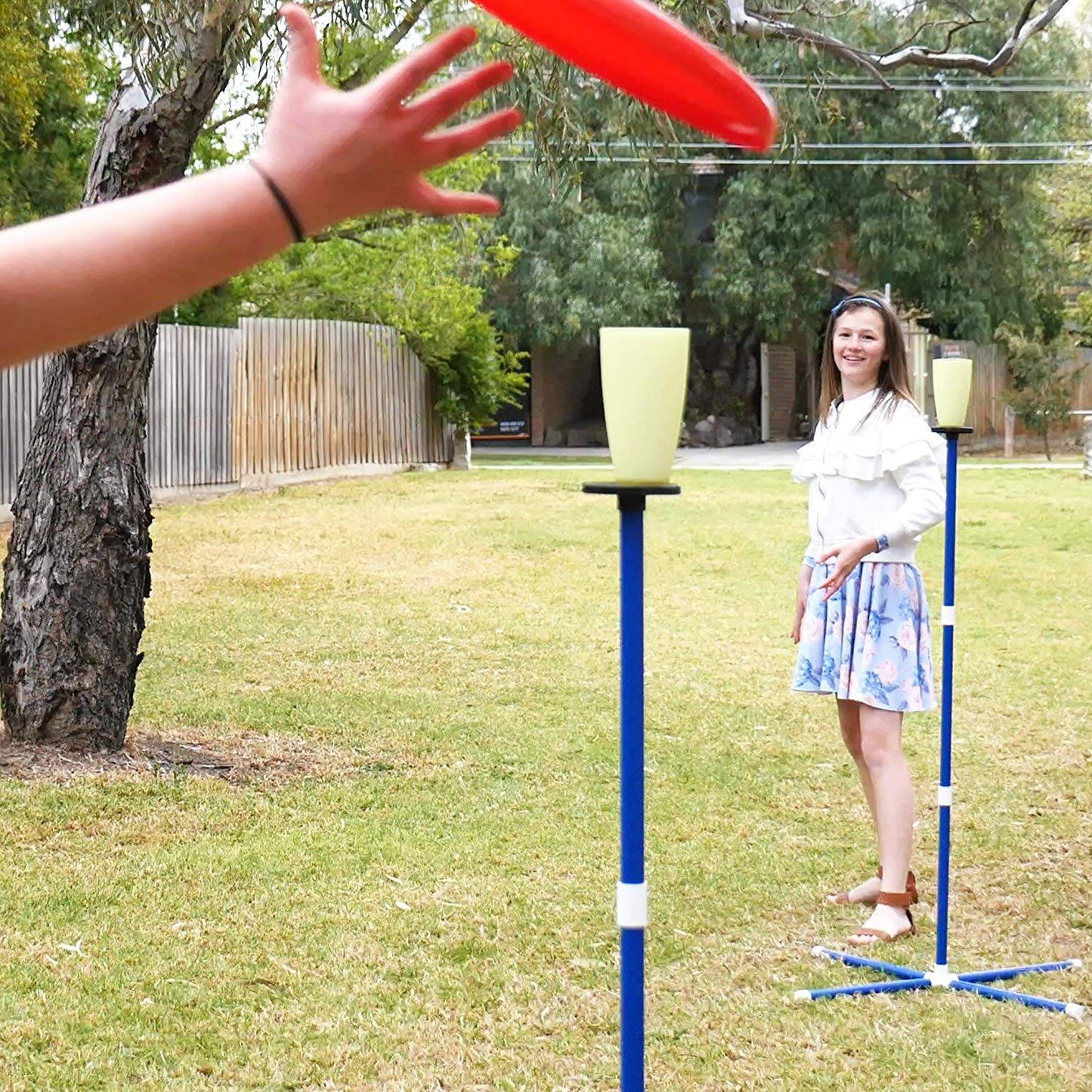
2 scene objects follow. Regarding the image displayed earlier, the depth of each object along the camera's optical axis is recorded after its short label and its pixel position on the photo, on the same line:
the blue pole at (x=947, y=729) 3.99
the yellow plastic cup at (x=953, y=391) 4.03
